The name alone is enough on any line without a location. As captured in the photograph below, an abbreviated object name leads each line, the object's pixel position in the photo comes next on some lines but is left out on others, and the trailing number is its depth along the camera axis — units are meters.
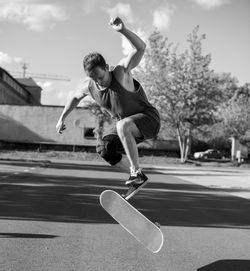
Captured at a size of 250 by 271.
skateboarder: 4.67
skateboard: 4.55
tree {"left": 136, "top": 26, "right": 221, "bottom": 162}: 40.94
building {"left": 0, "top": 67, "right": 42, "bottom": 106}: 82.00
